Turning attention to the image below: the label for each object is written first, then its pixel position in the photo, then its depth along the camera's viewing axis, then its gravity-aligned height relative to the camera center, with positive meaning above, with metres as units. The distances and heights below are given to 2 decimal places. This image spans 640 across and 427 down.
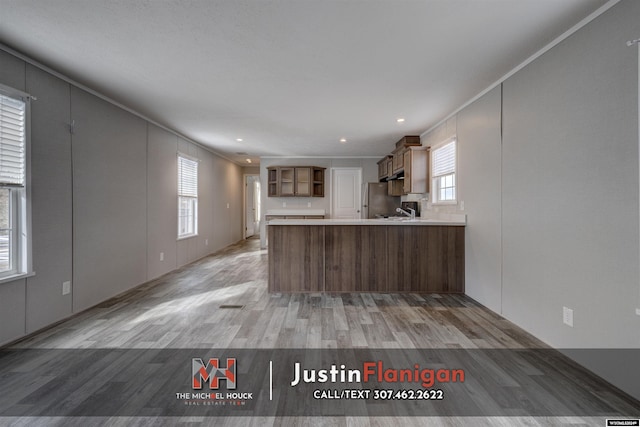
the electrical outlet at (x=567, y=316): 2.23 -0.79
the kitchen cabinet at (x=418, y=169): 4.87 +0.70
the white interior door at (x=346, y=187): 7.69 +0.62
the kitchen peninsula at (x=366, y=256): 3.98 -0.60
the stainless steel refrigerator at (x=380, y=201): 7.17 +0.25
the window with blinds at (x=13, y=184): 2.42 +0.21
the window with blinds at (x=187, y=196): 5.53 +0.28
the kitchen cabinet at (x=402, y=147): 5.34 +1.17
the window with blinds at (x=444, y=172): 4.21 +0.60
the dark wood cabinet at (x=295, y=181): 7.48 +0.77
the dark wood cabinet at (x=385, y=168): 6.20 +0.97
